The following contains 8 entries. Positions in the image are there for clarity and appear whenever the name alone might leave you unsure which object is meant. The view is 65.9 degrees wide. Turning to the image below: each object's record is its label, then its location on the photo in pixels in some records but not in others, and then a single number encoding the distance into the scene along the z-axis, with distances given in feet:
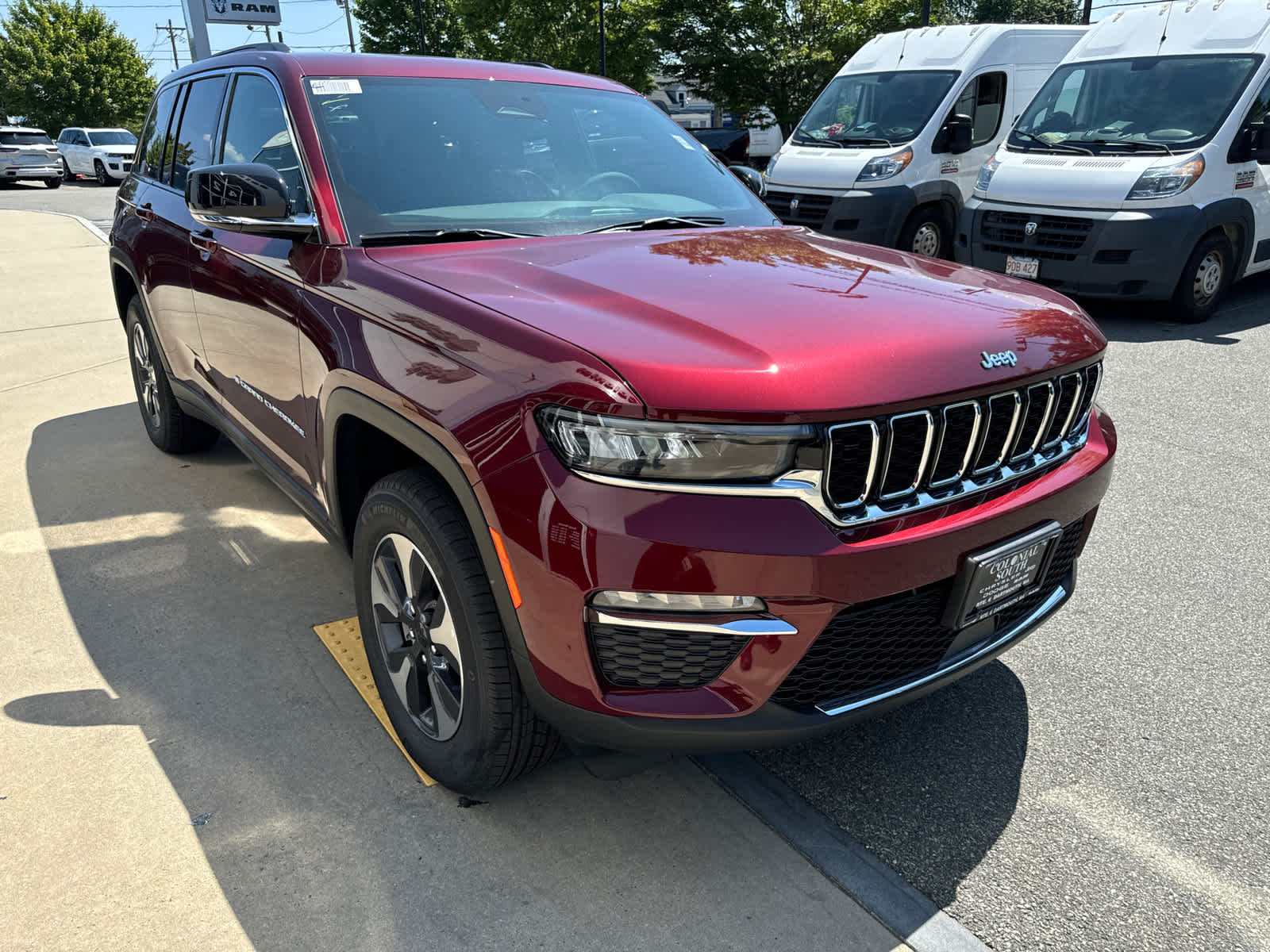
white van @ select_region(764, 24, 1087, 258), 30.89
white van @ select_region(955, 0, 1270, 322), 24.81
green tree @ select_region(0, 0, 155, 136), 154.20
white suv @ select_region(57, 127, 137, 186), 101.81
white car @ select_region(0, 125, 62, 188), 94.63
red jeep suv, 6.07
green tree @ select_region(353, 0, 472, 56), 159.02
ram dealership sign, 68.39
